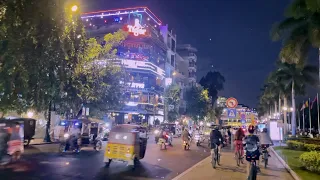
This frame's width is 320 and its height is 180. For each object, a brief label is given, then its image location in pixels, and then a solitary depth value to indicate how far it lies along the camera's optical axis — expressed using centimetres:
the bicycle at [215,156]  1527
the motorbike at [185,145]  2695
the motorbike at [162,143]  2683
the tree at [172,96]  7688
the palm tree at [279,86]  5256
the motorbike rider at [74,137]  2061
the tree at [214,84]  11331
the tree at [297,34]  2405
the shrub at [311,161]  1442
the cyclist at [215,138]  1584
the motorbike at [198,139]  3256
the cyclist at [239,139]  1698
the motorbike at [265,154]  1614
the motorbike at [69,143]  2053
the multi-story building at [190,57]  11375
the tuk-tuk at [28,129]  2565
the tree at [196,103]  8545
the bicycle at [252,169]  1090
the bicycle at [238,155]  1672
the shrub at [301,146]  2406
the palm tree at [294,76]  4794
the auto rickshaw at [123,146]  1464
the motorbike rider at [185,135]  2657
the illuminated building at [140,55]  7750
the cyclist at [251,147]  1123
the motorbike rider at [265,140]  1577
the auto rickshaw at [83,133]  2075
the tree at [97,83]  3256
